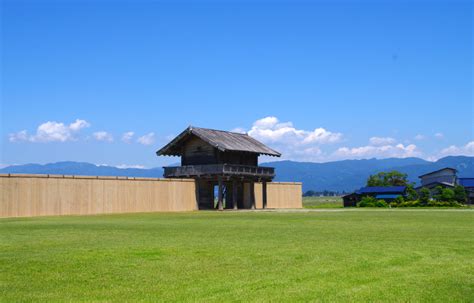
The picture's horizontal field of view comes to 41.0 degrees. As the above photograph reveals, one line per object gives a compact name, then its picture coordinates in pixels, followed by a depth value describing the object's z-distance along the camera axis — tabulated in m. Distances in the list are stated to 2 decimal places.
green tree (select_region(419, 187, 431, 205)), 64.94
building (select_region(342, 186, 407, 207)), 82.25
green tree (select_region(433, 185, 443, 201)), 67.47
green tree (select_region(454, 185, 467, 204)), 68.38
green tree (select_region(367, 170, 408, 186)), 96.38
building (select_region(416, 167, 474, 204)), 84.75
